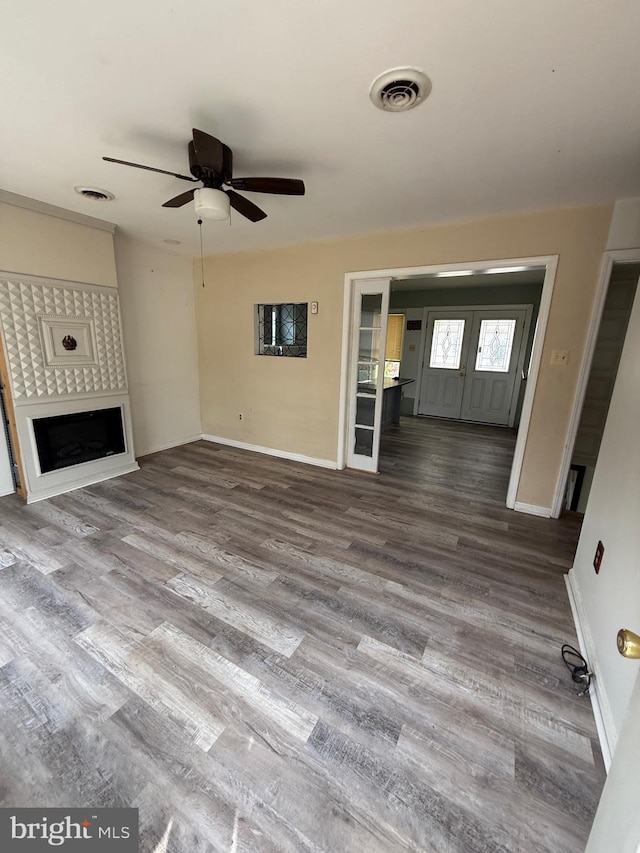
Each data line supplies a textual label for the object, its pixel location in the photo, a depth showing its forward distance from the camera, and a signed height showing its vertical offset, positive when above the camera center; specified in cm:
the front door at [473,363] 616 -17
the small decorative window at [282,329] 405 +21
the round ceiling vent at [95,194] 256 +108
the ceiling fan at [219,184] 182 +87
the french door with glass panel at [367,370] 359 -22
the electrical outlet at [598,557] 178 -101
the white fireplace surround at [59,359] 285 -19
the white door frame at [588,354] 250 +4
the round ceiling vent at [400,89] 143 +111
